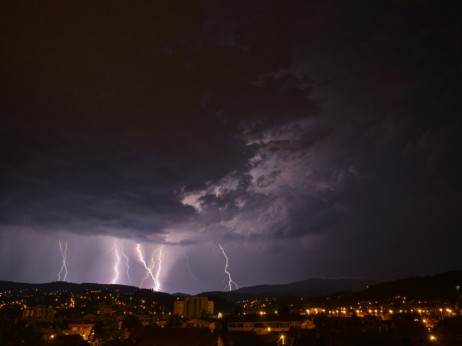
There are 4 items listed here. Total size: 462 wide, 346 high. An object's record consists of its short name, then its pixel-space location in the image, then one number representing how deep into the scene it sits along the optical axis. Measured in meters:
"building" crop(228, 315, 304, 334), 55.69
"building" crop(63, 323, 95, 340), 52.16
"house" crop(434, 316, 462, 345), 36.27
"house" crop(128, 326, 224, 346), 23.23
